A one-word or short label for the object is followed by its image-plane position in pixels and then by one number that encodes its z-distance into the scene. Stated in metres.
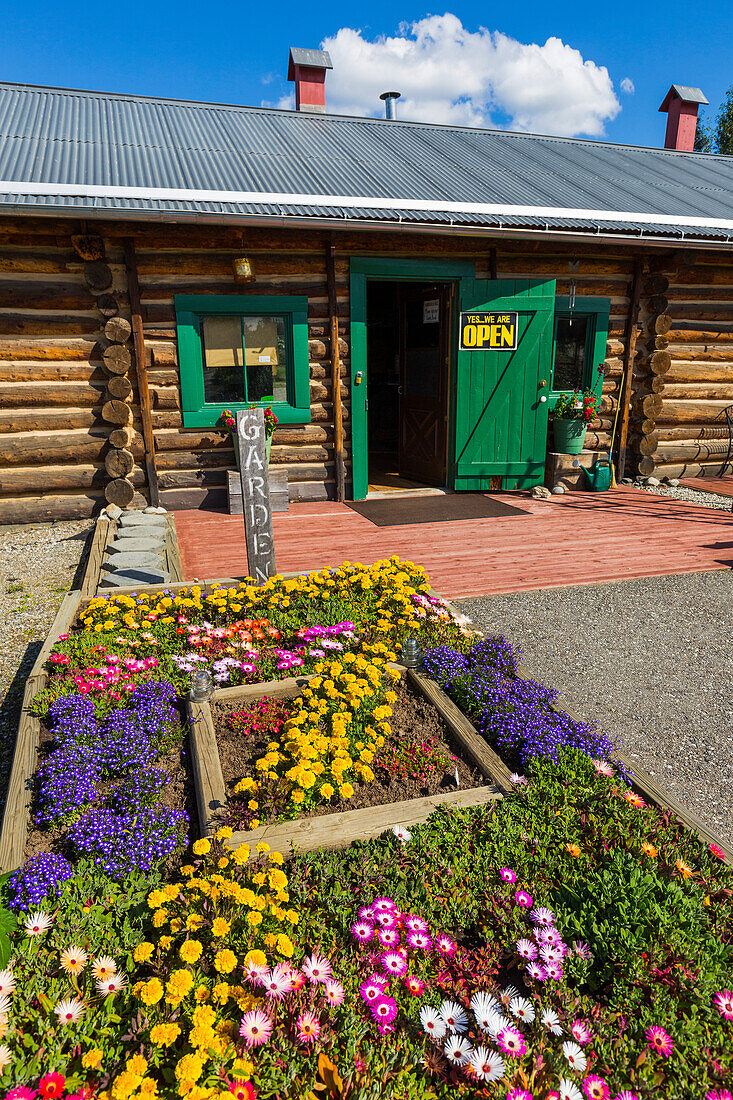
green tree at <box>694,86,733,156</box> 31.14
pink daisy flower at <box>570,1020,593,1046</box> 1.74
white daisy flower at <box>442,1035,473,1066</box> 1.68
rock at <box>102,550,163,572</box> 5.11
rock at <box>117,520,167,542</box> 6.10
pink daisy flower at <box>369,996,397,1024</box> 1.79
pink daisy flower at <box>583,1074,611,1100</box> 1.62
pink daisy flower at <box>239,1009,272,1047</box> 1.66
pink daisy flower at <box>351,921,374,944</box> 1.99
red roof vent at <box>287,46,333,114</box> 10.98
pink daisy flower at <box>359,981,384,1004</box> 1.83
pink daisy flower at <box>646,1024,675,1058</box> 1.71
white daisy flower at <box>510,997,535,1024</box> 1.79
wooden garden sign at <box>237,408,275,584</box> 4.43
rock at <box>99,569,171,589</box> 4.71
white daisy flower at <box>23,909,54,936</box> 1.94
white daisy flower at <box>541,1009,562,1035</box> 1.75
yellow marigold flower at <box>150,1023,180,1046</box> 1.63
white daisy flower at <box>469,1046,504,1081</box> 1.64
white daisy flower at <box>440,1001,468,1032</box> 1.79
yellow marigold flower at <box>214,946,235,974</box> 1.78
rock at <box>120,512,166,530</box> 6.61
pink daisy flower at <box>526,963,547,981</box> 1.90
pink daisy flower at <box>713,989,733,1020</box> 1.80
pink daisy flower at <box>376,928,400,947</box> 1.98
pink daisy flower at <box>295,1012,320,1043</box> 1.70
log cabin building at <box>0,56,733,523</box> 7.05
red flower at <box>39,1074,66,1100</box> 1.54
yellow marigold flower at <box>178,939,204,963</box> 1.79
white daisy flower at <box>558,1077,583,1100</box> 1.61
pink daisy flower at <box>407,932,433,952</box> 2.00
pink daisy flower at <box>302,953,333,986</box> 1.86
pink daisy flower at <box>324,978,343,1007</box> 1.80
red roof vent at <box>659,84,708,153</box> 13.30
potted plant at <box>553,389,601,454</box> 8.60
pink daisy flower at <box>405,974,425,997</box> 1.88
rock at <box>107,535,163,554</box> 5.61
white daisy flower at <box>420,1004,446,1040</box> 1.74
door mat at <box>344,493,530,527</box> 7.53
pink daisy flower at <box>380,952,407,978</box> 1.91
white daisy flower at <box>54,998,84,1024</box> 1.72
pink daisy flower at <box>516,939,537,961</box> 1.94
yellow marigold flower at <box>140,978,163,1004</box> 1.70
